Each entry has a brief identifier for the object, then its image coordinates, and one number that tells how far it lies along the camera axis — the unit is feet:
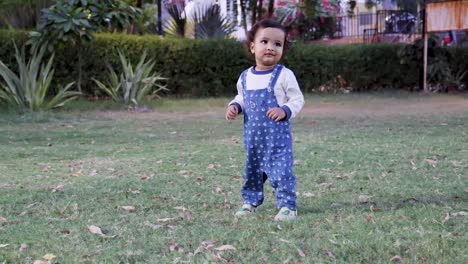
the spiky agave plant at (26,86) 38.34
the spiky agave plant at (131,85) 42.86
